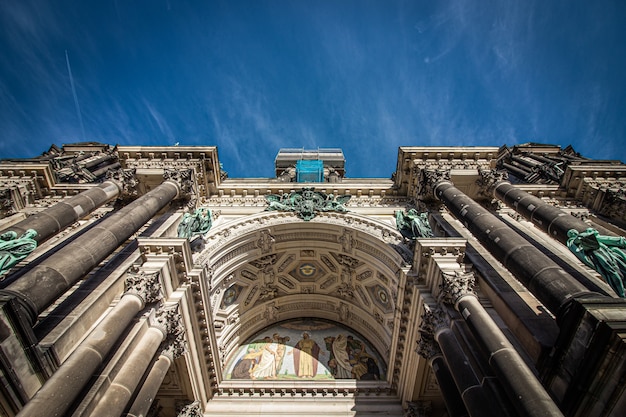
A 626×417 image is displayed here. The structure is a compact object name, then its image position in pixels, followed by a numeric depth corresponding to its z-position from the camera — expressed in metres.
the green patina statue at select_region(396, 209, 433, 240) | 11.42
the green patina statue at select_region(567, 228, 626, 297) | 6.50
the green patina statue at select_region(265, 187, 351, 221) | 14.46
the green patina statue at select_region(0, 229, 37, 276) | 6.80
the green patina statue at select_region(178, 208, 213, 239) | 11.52
